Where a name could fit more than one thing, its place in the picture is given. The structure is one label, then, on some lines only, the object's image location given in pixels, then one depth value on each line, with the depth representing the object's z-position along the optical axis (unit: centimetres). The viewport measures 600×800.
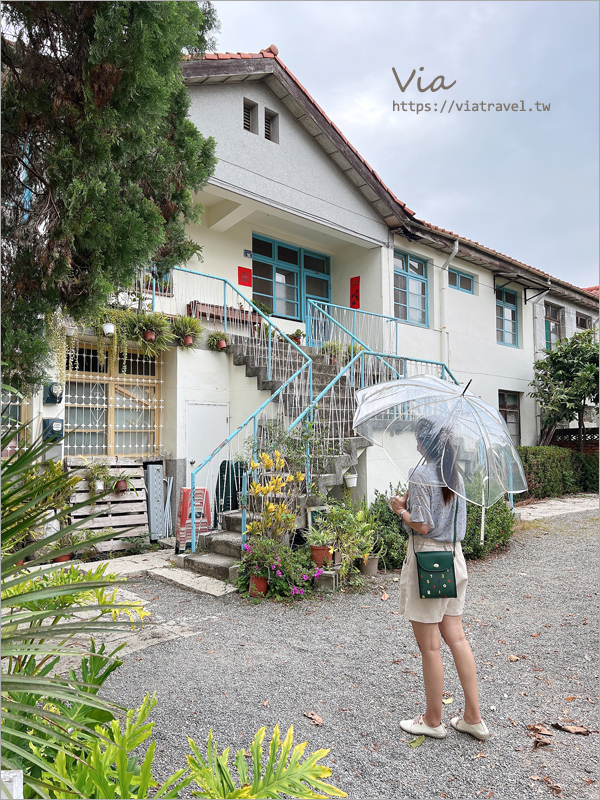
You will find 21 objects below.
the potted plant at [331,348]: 1026
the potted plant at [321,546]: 607
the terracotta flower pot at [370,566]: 650
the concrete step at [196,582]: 580
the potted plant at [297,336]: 1075
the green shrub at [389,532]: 685
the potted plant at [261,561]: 570
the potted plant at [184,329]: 874
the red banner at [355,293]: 1330
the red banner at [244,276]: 1152
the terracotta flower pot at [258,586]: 571
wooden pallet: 779
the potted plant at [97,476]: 766
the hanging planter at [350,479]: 732
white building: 878
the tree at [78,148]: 313
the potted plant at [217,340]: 927
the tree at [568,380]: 1465
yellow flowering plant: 597
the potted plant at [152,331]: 822
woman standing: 300
